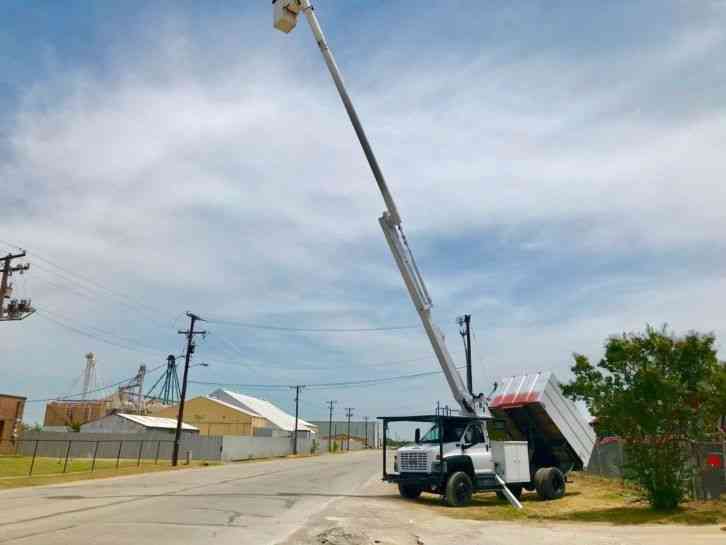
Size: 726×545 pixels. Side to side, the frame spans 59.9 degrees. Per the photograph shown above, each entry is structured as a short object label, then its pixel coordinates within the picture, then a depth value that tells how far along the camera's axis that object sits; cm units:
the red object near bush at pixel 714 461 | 1600
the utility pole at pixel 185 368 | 4247
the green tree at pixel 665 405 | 1429
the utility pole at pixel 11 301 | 3988
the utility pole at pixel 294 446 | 7362
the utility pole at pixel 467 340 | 4391
